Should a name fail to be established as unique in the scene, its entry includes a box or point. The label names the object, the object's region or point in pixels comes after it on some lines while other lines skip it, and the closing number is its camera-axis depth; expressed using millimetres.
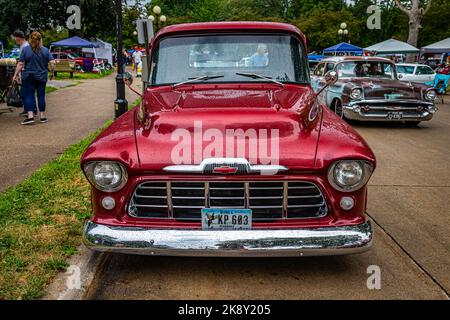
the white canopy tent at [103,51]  42000
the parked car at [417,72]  19953
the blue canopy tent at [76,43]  34812
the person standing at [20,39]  9805
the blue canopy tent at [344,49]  35950
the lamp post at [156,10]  28416
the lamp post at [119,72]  9625
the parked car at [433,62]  39894
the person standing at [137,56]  25447
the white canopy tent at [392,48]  27167
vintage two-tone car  10273
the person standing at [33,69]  9219
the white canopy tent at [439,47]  28422
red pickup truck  3045
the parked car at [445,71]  21438
